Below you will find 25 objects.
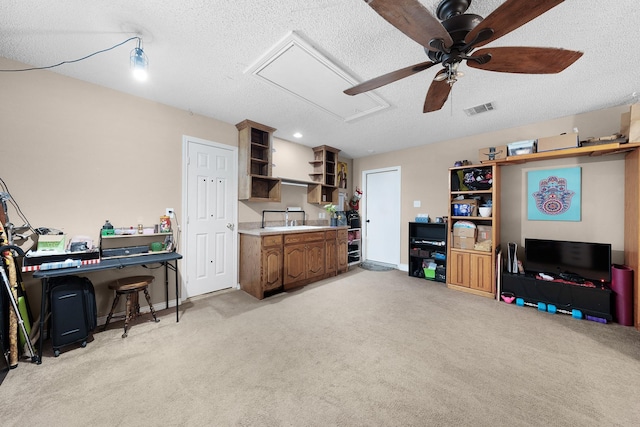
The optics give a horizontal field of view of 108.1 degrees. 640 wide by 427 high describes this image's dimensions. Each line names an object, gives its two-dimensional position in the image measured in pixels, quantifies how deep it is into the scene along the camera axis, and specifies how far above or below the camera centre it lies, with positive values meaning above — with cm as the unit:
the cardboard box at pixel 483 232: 351 -30
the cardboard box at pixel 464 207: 364 +9
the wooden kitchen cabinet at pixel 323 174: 466 +81
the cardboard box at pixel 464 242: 358 -46
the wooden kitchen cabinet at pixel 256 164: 349 +78
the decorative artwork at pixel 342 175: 537 +88
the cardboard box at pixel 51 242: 211 -27
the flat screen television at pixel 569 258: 274 -57
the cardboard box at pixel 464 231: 358 -30
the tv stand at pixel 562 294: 261 -99
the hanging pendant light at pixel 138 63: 177 +114
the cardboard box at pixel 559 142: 285 +90
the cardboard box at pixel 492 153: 334 +88
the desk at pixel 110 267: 187 -49
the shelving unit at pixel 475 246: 340 -51
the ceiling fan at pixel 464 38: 108 +96
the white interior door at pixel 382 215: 503 -5
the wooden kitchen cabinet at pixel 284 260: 325 -73
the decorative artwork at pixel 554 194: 313 +26
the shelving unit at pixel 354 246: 512 -75
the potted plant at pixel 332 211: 470 +4
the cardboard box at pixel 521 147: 314 +90
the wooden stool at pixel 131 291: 230 -79
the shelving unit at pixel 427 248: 409 -65
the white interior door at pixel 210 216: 315 -5
